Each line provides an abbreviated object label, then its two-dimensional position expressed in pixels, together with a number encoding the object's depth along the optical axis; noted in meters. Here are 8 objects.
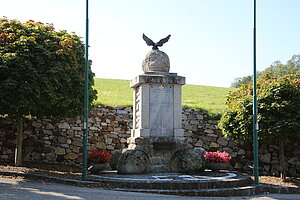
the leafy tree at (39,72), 10.98
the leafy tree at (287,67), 49.94
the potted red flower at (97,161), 11.29
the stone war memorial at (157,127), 11.64
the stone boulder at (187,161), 11.68
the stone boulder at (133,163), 11.32
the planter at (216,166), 12.52
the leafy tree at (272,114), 12.95
